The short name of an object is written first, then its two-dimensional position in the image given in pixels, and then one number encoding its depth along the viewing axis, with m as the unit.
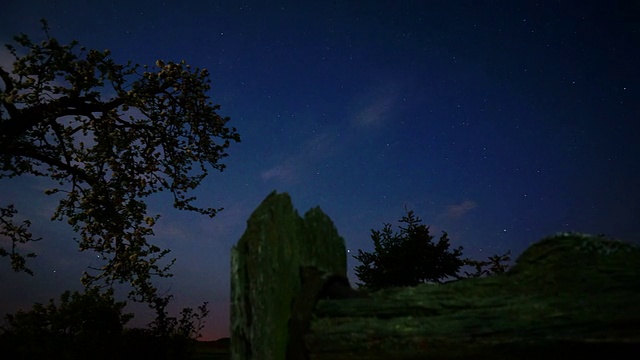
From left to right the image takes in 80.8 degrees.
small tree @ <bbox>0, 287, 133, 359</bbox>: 8.70
